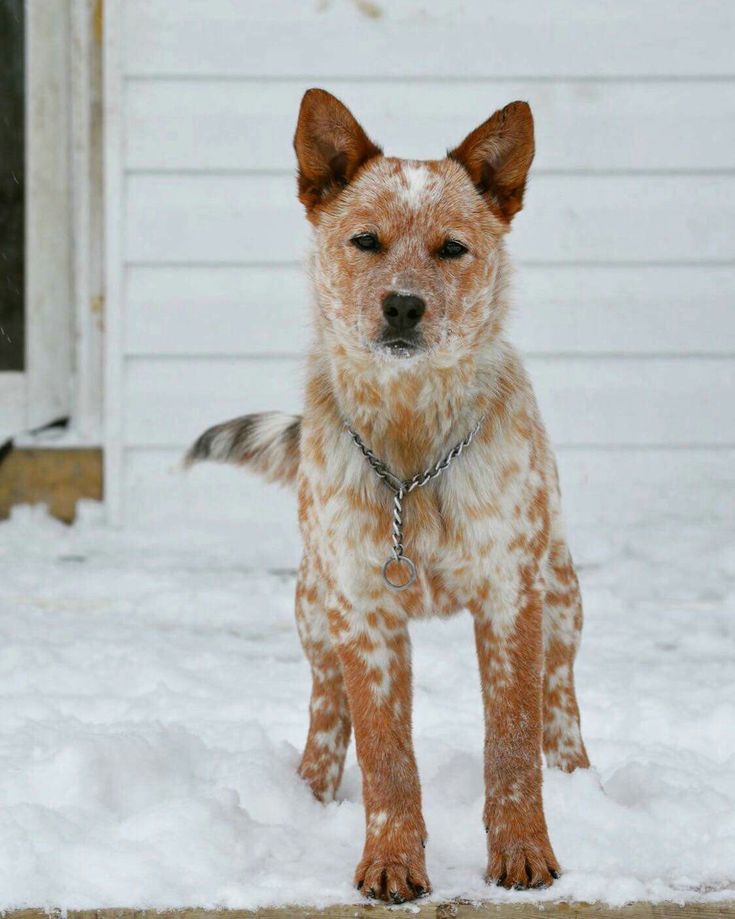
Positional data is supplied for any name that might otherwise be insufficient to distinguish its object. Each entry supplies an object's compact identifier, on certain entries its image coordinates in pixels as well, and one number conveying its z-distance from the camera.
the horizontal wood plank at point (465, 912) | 4.04
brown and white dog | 4.40
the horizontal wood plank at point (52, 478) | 10.12
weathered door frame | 10.32
